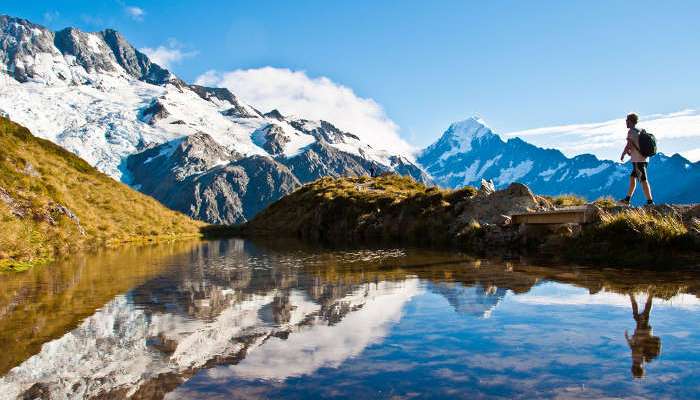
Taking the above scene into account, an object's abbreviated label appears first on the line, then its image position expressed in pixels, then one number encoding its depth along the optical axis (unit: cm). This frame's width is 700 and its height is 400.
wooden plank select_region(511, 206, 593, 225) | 1798
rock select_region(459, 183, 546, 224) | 2806
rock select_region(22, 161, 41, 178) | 2945
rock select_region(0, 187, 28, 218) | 2246
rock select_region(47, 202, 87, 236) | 2593
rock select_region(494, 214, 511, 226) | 2482
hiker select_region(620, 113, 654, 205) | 1628
